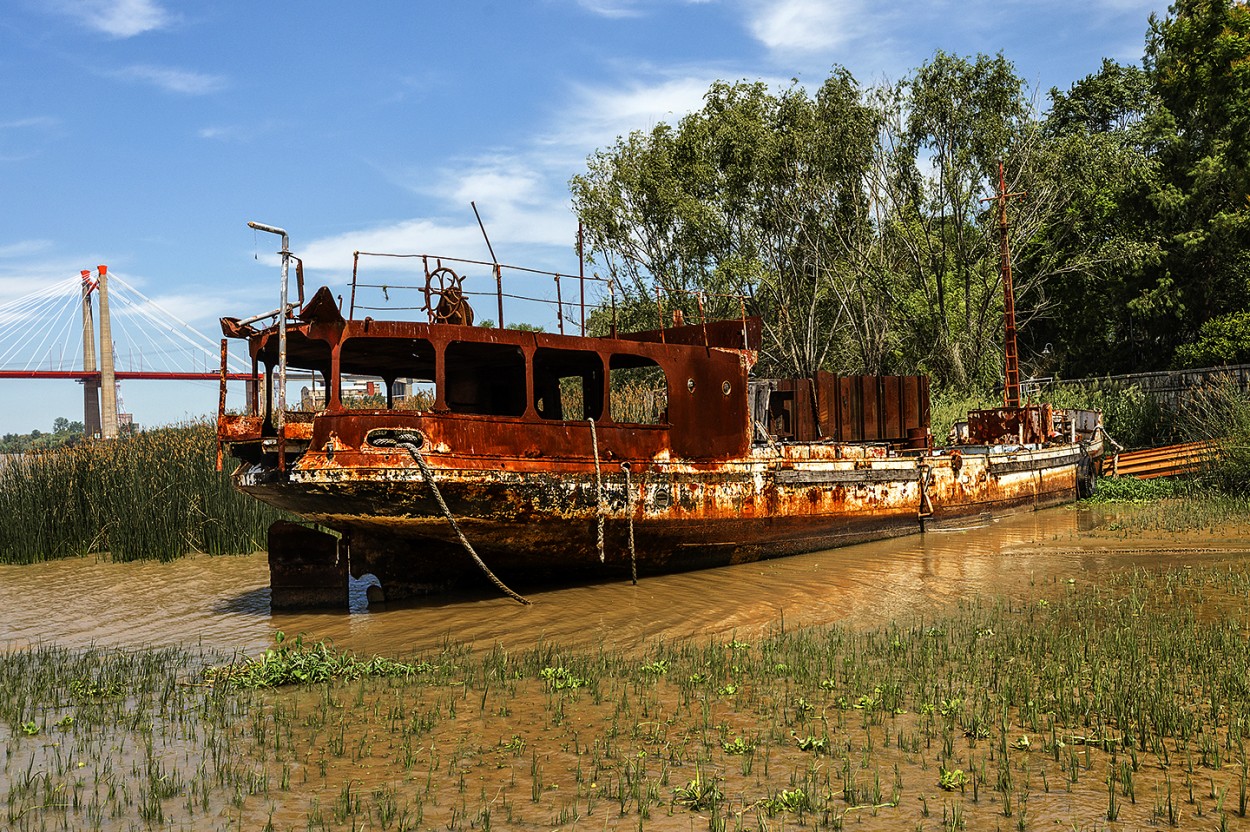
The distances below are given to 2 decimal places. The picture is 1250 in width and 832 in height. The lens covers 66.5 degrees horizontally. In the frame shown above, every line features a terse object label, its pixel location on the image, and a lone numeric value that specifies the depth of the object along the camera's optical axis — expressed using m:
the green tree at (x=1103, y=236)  28.75
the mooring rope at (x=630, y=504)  11.62
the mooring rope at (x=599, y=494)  11.30
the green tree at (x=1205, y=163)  27.48
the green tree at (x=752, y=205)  29.19
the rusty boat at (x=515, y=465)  10.27
